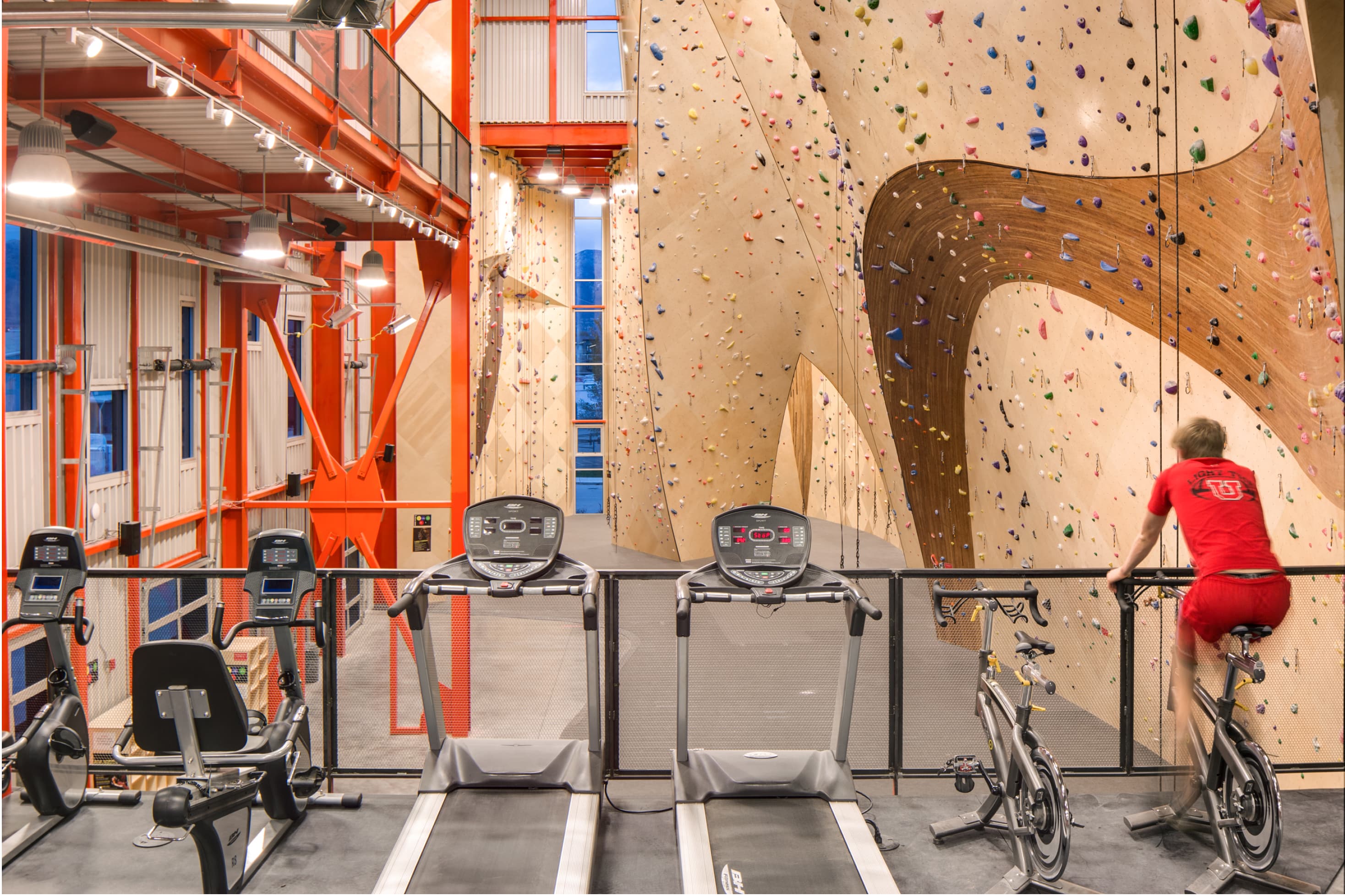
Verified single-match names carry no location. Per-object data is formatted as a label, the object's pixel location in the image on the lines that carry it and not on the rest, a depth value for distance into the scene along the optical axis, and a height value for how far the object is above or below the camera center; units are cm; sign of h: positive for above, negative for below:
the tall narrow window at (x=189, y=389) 1037 +57
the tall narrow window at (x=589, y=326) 2148 +259
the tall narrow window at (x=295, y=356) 1345 +123
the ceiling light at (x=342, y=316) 1073 +142
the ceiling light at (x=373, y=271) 987 +177
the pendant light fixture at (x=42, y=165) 442 +130
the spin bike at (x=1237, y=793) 341 -134
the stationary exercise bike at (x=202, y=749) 328 -112
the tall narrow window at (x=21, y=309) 725 +103
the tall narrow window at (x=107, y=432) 858 +9
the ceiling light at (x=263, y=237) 725 +157
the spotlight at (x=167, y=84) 471 +179
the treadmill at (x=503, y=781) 349 -148
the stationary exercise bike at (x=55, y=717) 412 -124
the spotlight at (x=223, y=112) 522 +184
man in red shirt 337 -36
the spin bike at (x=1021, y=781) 341 -131
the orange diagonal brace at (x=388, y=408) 1052 +38
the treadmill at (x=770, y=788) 343 -148
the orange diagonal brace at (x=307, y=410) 1062 +35
